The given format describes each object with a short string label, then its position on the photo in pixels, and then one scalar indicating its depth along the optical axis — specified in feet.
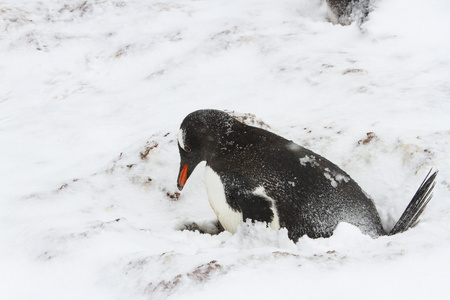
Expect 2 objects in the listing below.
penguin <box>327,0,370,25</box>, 31.22
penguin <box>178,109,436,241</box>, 13.67
